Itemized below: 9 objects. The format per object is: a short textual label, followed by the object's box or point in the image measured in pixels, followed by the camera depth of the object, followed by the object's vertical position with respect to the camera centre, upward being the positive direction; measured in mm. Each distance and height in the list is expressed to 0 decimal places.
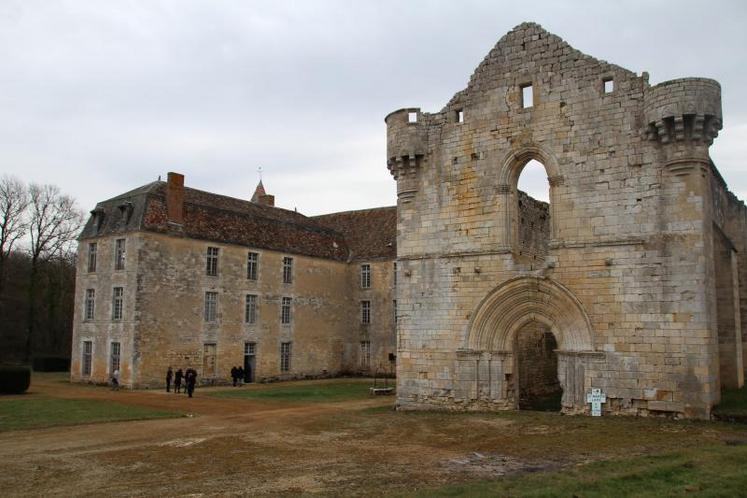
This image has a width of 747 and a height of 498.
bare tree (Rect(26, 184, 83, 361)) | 37000 +5612
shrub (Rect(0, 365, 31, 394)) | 21656 -1776
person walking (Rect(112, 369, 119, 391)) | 23955 -2042
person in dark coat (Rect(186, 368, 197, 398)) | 21188 -1795
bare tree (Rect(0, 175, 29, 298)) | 34969 +6213
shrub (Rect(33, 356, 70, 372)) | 34625 -1997
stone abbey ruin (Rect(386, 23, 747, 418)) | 13180 +2004
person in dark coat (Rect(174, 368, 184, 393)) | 22891 -1904
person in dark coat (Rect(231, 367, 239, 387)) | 26344 -1944
